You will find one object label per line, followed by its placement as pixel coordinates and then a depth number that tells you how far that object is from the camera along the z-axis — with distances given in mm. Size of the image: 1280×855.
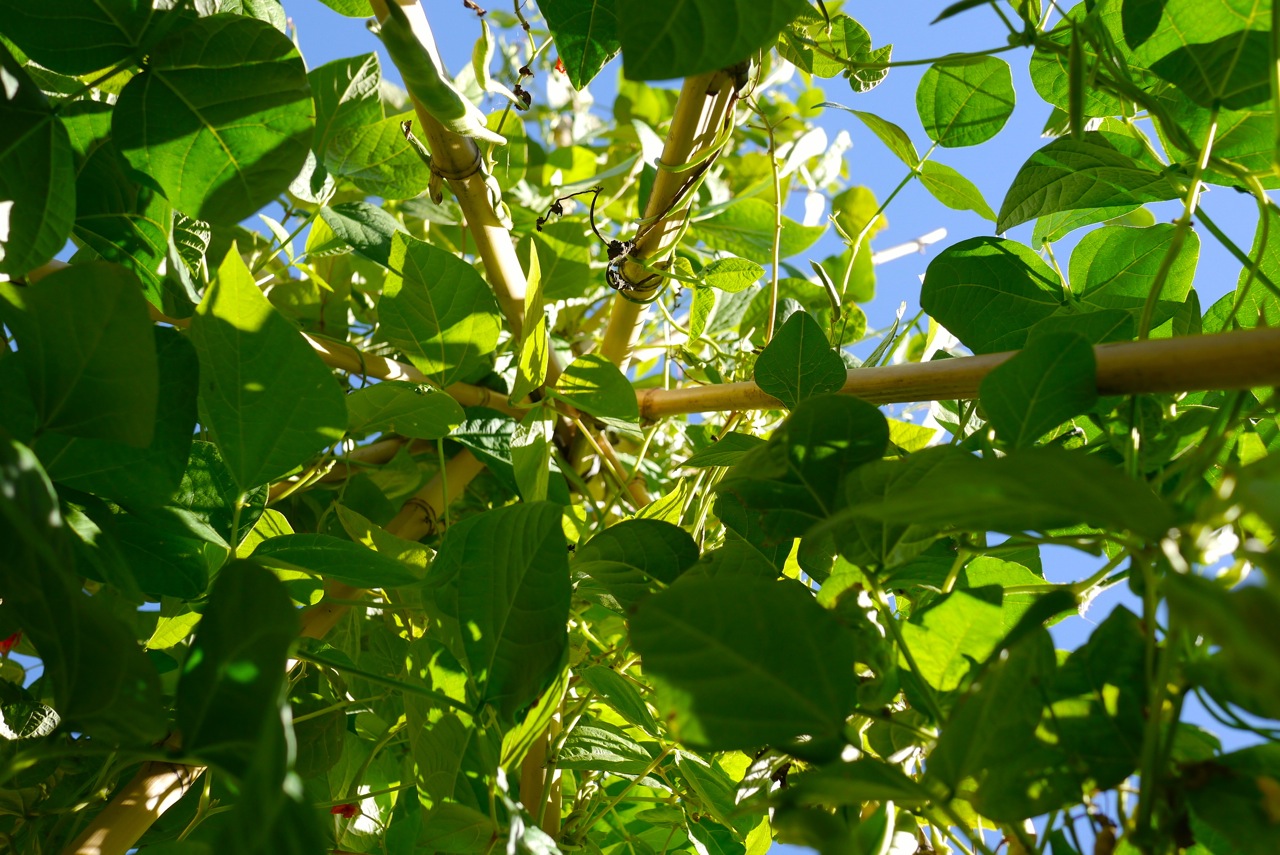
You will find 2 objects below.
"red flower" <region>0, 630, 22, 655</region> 539
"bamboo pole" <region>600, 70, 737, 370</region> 395
